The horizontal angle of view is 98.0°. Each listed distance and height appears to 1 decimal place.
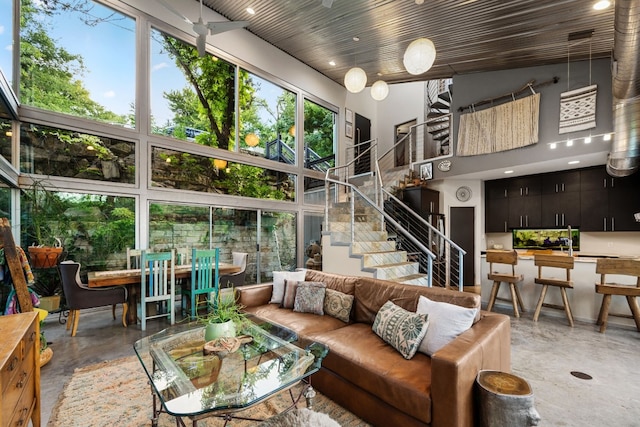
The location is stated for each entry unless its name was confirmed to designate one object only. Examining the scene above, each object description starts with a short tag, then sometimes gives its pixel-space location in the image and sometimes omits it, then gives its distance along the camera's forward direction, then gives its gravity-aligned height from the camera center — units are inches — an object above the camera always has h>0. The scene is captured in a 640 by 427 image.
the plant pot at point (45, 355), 103.6 -52.5
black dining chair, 130.2 -37.2
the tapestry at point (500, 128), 193.5 +66.6
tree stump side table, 58.5 -40.1
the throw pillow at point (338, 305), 109.5 -35.6
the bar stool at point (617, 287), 138.1 -36.2
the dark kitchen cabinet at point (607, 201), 192.1 +11.1
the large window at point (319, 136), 275.9 +83.1
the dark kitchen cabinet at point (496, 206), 251.8 +9.0
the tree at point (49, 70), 142.3 +79.2
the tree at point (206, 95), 193.6 +91.5
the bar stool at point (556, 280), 153.9 -36.8
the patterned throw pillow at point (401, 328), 77.2 -33.2
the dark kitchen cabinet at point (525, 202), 234.2 +12.5
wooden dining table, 134.1 -31.6
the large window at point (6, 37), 122.6 +81.8
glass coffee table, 56.1 -37.5
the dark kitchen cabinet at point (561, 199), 215.3 +14.0
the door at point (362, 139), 331.0 +94.3
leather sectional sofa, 60.0 -39.1
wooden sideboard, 46.6 -29.9
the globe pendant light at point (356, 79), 177.0 +87.7
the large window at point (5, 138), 129.3 +37.7
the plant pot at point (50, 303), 146.6 -45.7
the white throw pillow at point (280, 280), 130.5 -30.3
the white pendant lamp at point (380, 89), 200.4 +91.8
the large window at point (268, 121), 229.1 +84.2
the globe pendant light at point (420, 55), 137.1 +80.4
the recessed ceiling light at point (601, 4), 135.6 +104.9
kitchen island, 154.3 -47.7
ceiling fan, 133.0 +92.5
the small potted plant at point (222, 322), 80.6 -31.2
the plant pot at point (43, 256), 129.9 -18.2
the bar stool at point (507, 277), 170.4 -38.0
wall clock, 260.7 +21.8
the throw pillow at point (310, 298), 115.9 -34.6
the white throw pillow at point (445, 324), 75.9 -30.1
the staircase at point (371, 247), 166.7 -20.1
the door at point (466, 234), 257.0 -16.6
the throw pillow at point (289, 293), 124.6 -34.9
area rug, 74.4 -55.1
